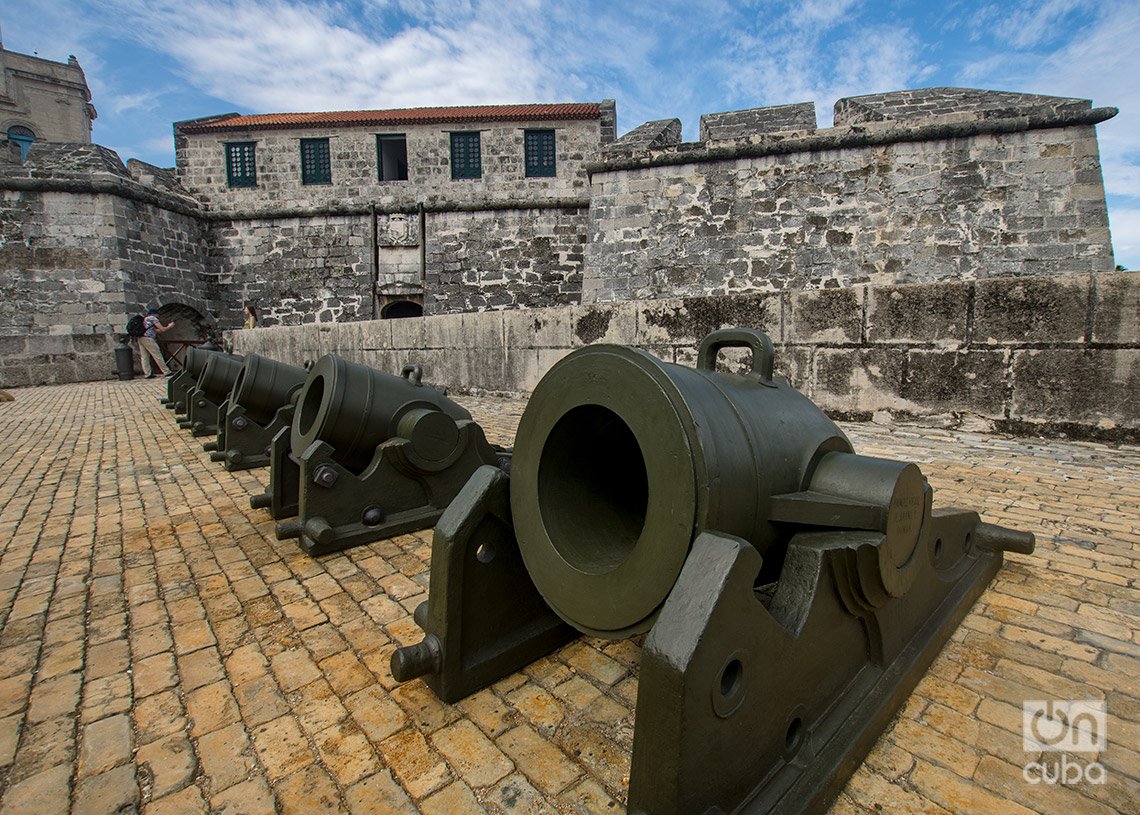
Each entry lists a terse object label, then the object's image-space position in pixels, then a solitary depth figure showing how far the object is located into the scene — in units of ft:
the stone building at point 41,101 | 124.98
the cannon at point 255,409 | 16.89
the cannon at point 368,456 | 10.27
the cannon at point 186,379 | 27.53
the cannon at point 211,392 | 22.88
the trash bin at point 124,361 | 51.85
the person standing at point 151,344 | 52.49
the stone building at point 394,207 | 59.31
